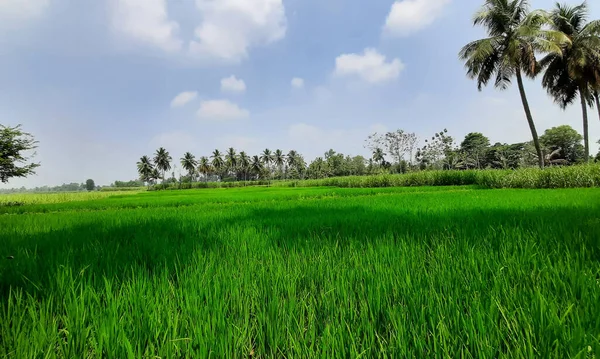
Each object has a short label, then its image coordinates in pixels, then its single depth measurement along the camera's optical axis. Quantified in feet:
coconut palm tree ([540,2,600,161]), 61.93
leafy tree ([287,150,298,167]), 305.84
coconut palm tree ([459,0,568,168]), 57.06
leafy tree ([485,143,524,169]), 199.31
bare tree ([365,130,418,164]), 172.26
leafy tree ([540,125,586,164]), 194.80
